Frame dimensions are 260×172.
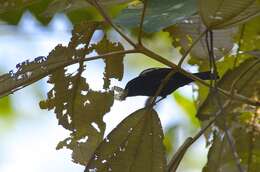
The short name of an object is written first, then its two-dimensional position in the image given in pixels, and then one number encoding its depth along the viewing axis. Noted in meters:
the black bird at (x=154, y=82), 6.61
